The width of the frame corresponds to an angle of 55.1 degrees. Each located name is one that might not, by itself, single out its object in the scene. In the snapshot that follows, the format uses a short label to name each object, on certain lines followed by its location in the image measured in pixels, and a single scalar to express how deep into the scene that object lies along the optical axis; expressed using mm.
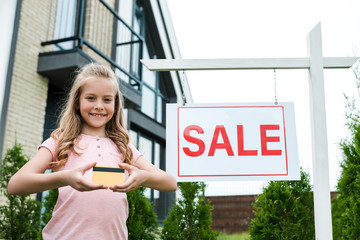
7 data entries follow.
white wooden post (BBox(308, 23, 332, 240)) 2662
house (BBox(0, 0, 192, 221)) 5738
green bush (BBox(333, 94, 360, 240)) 3883
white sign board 2727
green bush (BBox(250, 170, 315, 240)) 4066
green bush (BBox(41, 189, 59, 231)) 4783
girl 1417
